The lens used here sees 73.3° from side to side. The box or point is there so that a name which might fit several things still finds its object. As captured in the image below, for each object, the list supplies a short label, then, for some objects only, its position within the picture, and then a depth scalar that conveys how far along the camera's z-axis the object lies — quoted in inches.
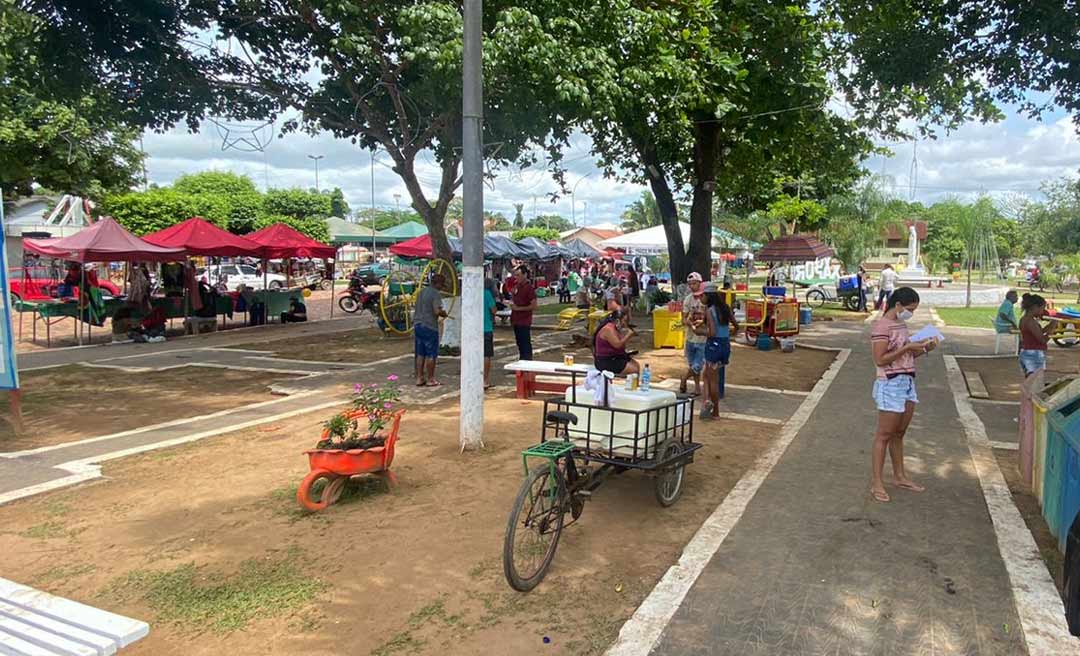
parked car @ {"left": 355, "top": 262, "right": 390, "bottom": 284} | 1221.0
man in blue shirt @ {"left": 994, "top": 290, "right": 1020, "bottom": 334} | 427.2
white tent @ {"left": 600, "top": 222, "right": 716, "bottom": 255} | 1051.9
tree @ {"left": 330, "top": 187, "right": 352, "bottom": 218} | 4056.4
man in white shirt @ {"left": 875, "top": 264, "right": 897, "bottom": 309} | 896.9
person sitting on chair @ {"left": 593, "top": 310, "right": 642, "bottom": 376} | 280.2
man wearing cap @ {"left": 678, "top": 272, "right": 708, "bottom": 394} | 332.2
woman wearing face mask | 213.3
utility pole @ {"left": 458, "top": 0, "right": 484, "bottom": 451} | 260.5
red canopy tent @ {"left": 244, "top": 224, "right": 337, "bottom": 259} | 746.8
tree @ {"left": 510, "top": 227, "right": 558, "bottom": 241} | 2420.8
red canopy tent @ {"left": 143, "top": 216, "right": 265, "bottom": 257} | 663.8
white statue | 1544.0
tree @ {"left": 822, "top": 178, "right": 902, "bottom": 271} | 1609.3
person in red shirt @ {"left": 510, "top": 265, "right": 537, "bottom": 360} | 431.5
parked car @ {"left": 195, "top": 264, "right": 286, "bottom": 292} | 1291.8
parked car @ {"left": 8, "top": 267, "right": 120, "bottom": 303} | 853.2
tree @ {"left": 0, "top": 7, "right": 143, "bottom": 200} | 1068.5
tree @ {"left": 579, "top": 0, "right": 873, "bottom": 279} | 428.5
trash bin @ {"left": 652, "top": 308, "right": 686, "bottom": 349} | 565.0
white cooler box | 201.2
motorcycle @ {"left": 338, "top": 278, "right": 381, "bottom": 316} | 870.4
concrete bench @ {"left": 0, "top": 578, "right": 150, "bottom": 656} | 112.9
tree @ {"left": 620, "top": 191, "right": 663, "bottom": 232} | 2609.5
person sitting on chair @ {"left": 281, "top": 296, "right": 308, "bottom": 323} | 806.5
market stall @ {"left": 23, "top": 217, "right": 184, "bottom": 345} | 579.2
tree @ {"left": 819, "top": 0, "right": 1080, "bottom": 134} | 390.9
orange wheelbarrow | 212.7
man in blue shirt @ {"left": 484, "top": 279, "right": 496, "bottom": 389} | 397.1
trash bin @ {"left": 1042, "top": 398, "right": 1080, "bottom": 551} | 158.7
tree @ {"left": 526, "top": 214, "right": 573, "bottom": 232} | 4735.7
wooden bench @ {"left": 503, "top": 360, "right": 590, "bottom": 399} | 368.5
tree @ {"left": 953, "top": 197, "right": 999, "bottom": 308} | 1144.2
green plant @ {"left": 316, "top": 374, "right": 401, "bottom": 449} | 220.8
